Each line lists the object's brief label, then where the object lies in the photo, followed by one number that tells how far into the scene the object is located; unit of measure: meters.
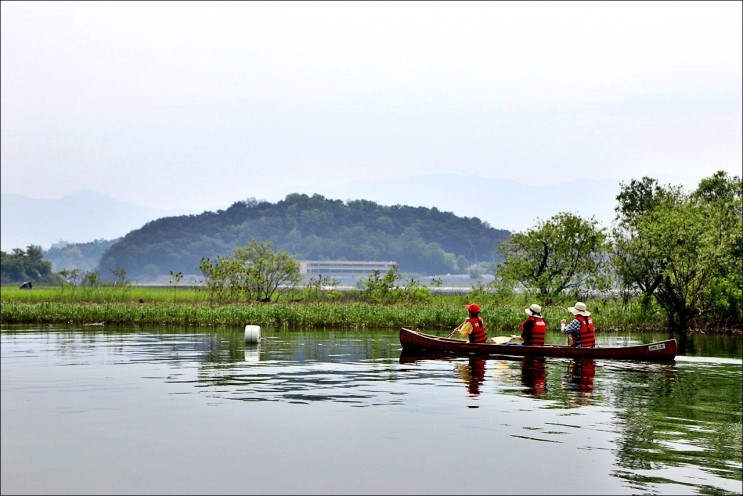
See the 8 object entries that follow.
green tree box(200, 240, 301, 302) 53.06
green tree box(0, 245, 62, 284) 116.74
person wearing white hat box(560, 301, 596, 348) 29.06
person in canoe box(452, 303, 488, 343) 30.39
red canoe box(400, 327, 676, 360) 28.88
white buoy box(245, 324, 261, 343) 33.44
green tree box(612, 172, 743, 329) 49.47
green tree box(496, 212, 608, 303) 55.66
